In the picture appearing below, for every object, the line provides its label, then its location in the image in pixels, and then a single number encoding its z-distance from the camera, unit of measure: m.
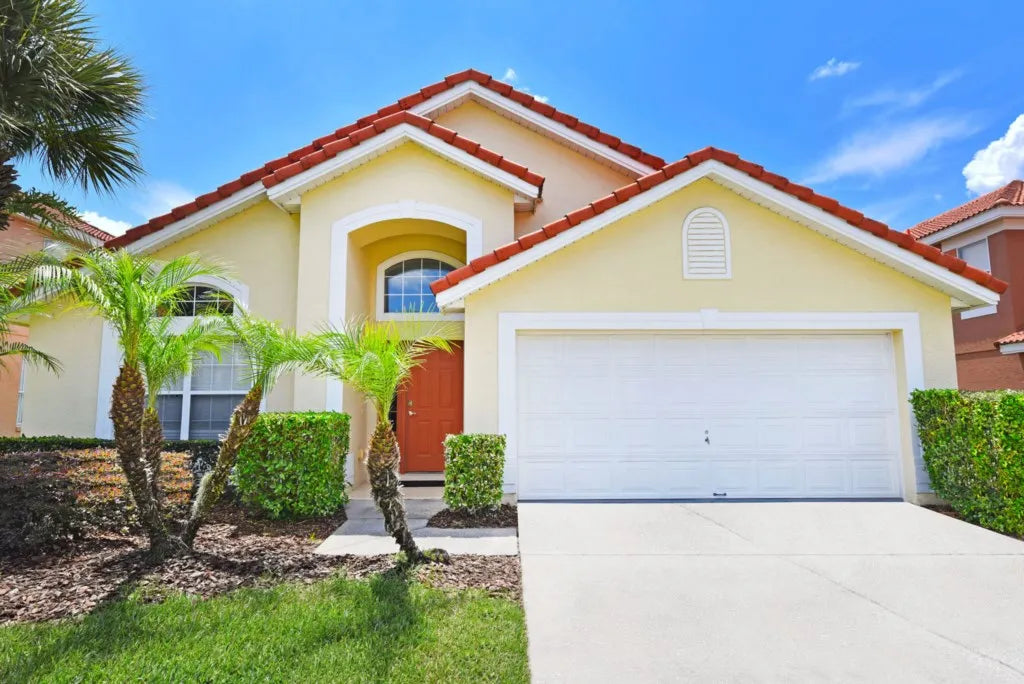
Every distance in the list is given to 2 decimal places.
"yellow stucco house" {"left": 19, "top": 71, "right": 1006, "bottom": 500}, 8.48
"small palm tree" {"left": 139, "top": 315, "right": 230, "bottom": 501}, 5.79
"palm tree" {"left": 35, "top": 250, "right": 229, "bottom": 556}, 5.18
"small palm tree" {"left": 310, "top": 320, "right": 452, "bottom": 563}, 5.20
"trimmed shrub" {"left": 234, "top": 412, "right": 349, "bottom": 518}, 7.47
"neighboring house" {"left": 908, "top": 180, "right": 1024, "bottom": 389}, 14.78
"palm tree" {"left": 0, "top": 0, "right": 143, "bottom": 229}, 7.80
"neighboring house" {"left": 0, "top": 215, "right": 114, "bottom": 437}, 17.53
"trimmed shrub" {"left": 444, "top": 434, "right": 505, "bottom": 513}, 7.49
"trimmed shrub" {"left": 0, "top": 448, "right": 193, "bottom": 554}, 5.79
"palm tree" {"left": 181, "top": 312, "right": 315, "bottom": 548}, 5.60
